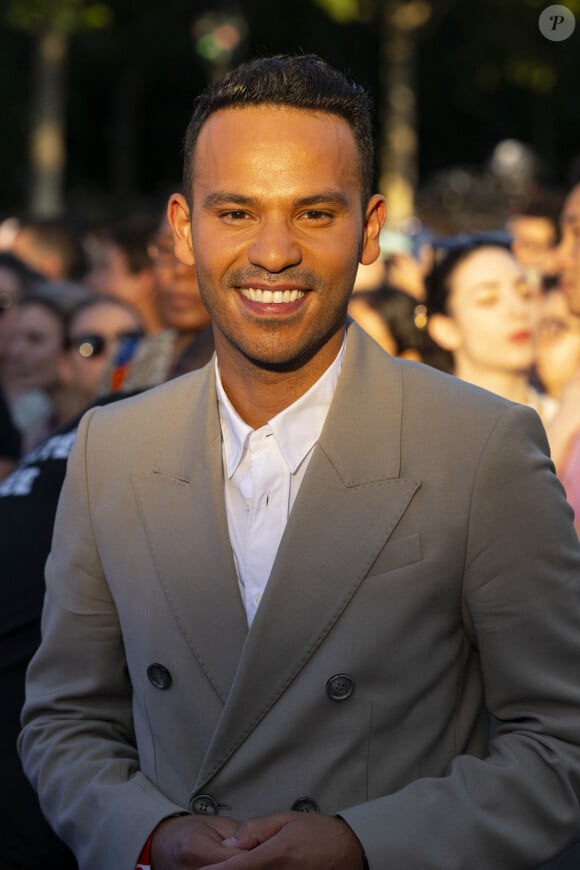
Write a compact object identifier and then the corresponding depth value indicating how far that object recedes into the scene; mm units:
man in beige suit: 5312
